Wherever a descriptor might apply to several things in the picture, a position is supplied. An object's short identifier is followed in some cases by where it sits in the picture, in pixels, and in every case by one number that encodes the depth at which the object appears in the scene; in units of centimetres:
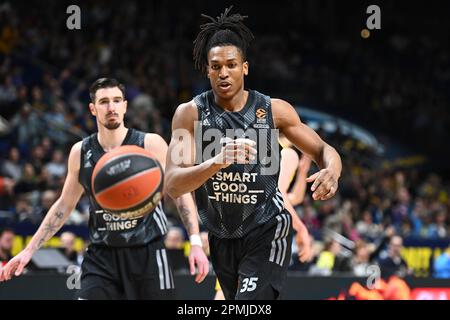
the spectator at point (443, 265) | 1254
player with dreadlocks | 537
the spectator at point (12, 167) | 1245
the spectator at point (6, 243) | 963
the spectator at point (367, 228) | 1423
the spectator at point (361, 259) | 1182
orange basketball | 544
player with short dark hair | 602
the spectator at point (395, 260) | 1195
